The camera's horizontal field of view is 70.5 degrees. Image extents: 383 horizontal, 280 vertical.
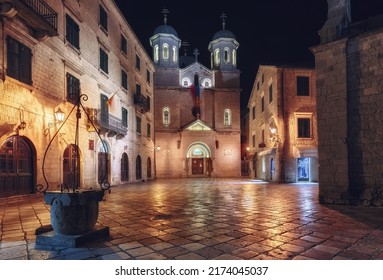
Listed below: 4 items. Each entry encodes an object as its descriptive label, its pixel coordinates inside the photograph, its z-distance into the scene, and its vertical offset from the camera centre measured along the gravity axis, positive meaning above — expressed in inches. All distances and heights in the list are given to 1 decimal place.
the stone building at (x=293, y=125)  840.3 +68.9
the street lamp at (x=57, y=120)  458.6 +55.9
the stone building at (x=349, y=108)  367.9 +54.2
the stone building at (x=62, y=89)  396.8 +121.1
